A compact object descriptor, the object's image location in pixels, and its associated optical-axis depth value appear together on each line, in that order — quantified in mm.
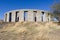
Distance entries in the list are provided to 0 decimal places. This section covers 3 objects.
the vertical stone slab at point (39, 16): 13140
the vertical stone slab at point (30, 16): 13090
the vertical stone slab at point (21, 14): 13007
